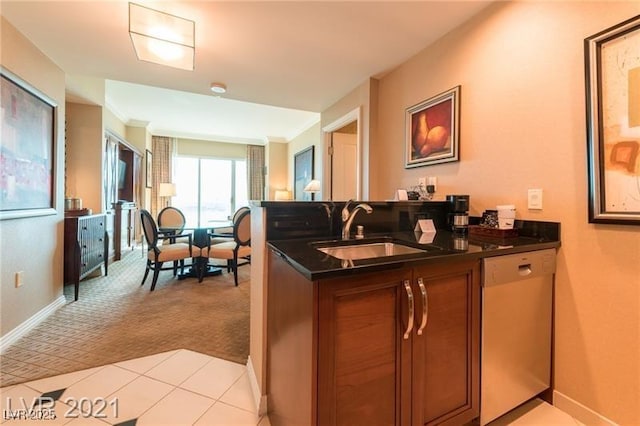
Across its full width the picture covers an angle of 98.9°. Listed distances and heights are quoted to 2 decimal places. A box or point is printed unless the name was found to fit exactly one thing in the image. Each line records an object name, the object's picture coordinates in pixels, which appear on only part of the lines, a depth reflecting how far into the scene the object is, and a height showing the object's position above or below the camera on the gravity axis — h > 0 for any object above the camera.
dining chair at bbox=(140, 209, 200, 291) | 3.27 -0.44
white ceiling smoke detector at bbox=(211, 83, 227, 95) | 2.95 +1.39
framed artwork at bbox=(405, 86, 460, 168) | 2.00 +0.68
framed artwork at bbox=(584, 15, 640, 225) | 1.17 +0.42
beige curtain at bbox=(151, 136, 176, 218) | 6.53 +1.20
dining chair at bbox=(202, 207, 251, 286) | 3.52 -0.42
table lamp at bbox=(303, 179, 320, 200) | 4.59 +0.47
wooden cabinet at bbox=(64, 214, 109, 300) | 2.84 -0.36
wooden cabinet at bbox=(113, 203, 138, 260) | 4.56 -0.25
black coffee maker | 1.78 +0.01
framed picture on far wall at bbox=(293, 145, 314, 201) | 5.74 +0.97
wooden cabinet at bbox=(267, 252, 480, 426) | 0.91 -0.50
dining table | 3.62 -0.36
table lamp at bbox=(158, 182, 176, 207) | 6.05 +0.55
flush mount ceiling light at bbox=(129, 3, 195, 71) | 1.74 +1.20
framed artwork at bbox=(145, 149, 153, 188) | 6.14 +1.02
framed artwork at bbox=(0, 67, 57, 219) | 2.00 +0.53
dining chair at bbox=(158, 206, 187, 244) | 4.32 -0.08
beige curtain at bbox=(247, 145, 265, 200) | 7.46 +1.21
